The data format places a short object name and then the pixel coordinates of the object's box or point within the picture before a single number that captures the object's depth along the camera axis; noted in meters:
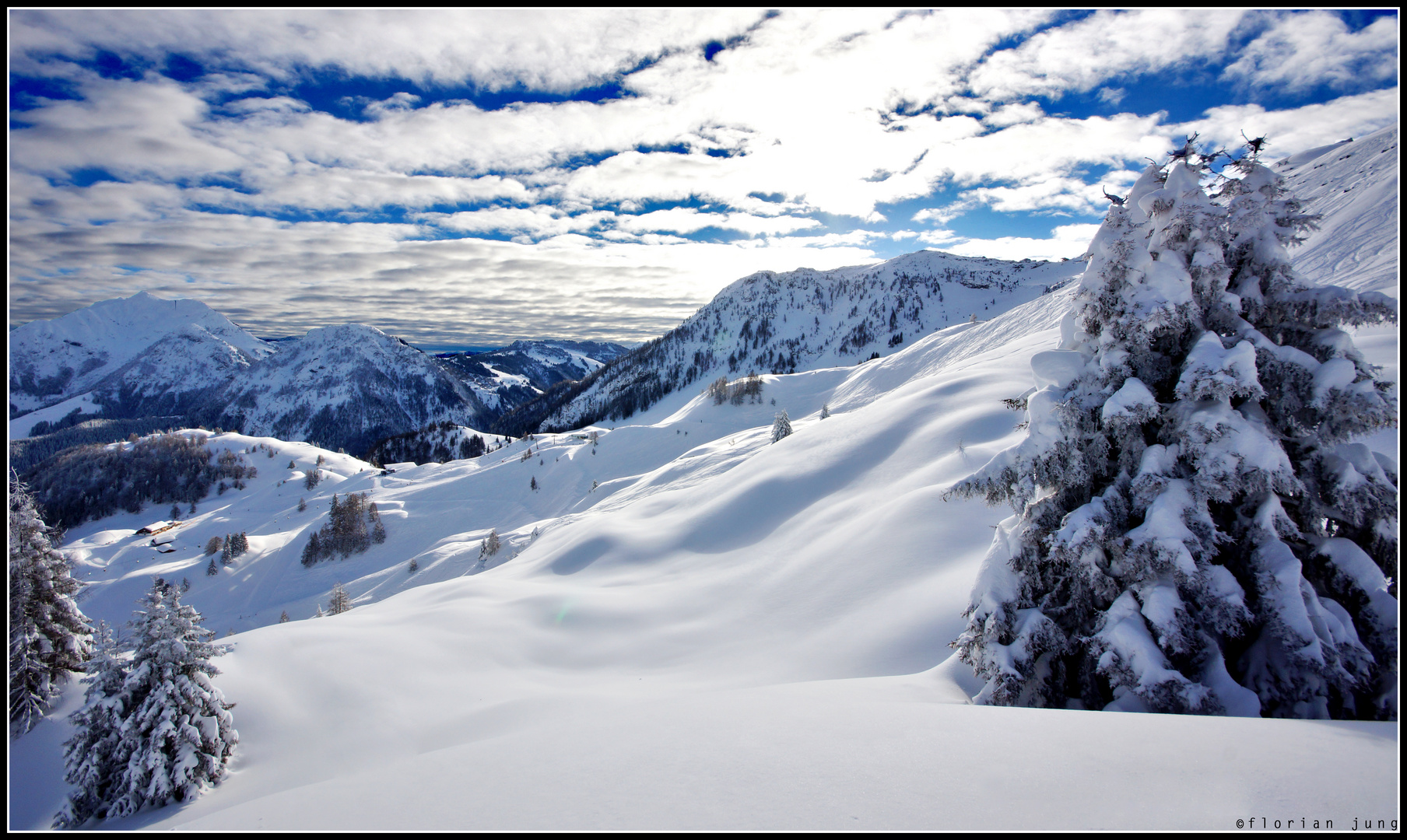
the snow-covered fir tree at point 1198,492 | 4.89
